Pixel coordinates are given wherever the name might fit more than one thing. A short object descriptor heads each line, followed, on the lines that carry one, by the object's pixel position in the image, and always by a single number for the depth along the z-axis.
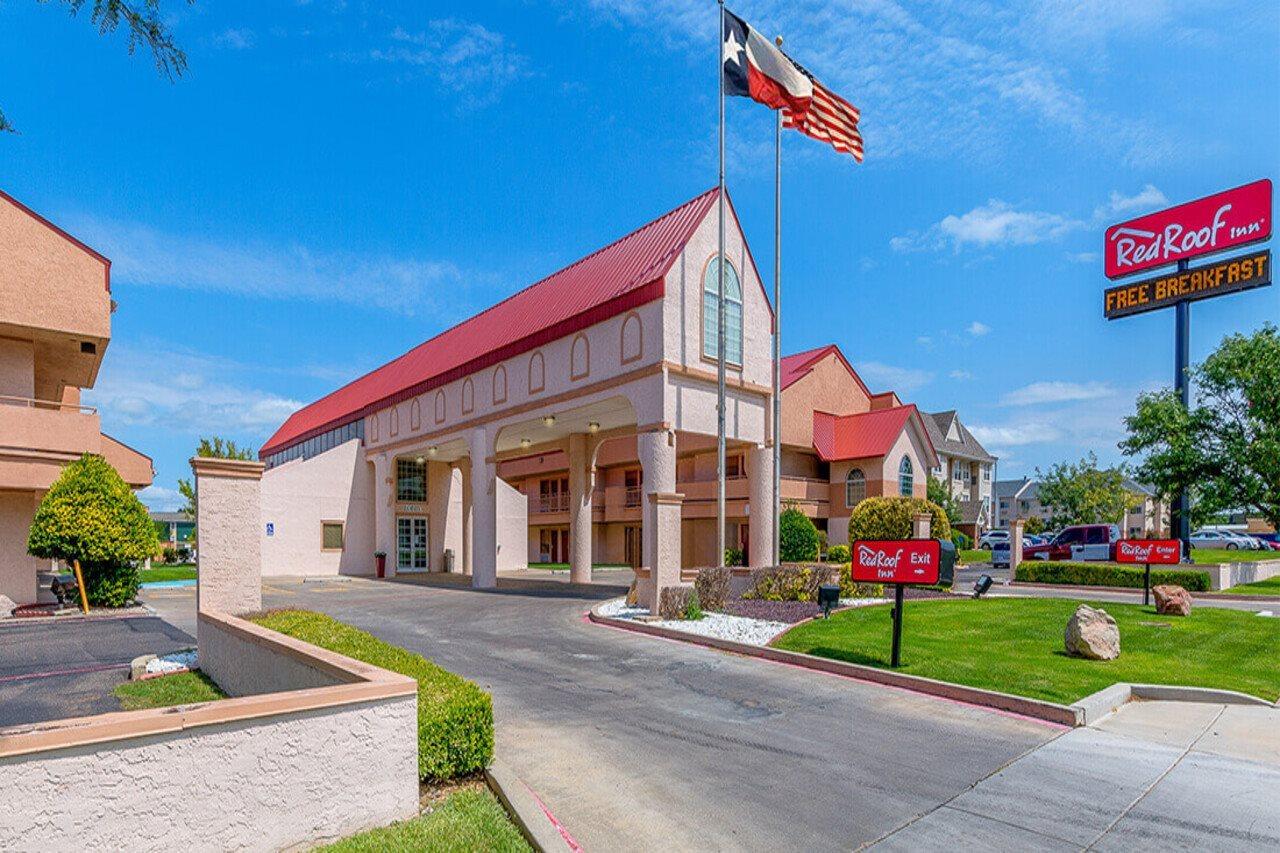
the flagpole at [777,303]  21.19
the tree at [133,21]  5.36
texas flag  19.58
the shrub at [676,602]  16.22
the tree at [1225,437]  26.84
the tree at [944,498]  49.25
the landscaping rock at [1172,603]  16.12
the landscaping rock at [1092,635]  11.73
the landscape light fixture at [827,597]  15.17
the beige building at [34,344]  18.33
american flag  20.89
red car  34.69
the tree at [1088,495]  52.81
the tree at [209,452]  49.41
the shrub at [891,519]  23.89
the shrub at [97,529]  17.91
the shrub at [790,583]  17.70
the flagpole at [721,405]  19.61
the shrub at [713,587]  17.28
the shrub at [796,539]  27.91
